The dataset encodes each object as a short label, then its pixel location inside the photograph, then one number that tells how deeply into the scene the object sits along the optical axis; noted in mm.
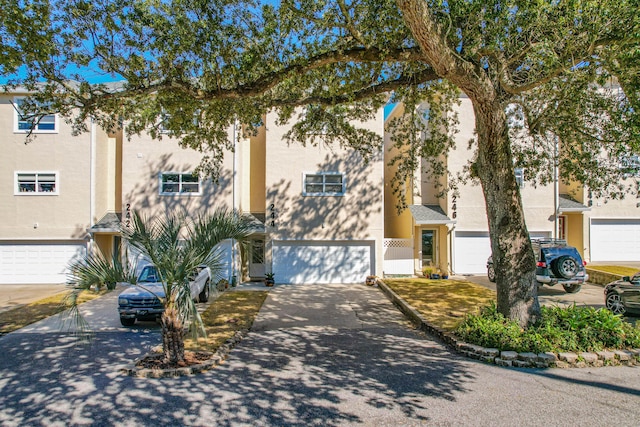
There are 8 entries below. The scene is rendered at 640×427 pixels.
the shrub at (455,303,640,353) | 6840
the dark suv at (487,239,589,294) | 12008
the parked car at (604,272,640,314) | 9484
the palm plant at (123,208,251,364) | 6340
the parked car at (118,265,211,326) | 9516
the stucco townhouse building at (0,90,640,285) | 16375
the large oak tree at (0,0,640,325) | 6844
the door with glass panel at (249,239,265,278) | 18125
